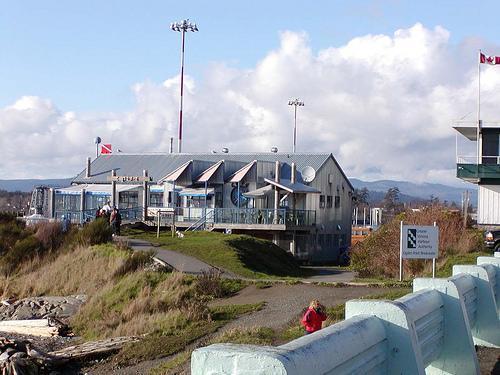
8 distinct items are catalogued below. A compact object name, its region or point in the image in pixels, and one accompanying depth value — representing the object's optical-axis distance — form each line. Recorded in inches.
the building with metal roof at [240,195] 1925.4
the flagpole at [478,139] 1860.2
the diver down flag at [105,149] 2768.2
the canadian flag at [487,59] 1930.4
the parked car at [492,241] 1251.8
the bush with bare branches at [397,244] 1195.9
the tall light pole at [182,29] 2450.8
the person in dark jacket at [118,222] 1494.2
